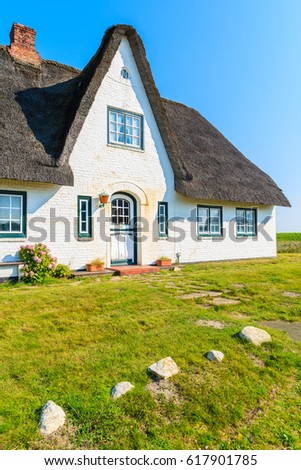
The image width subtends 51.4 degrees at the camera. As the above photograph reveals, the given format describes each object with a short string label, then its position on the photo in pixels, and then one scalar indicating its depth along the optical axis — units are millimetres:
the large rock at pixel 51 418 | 2527
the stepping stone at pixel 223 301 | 6086
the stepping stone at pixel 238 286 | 7645
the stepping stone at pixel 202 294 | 6660
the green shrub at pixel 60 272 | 9609
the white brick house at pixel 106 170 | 9430
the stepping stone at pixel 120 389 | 2949
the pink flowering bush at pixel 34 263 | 8969
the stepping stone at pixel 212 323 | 4634
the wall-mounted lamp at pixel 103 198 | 10555
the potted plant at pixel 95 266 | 10219
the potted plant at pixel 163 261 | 11922
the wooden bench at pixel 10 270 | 8883
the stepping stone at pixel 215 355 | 3565
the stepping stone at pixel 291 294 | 6801
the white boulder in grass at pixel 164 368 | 3249
